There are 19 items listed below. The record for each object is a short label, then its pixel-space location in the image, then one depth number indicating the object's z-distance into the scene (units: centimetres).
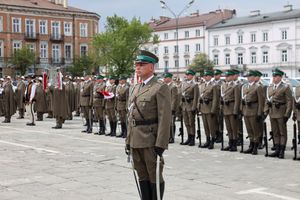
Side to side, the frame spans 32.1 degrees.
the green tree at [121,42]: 7050
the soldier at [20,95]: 2309
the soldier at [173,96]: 1443
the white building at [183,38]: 8731
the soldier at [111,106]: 1584
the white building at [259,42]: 7475
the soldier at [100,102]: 1595
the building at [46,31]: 6881
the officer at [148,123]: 611
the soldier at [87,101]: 1650
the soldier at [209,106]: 1290
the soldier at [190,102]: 1352
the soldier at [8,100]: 2130
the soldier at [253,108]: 1186
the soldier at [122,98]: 1524
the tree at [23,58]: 6400
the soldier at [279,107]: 1118
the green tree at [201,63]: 7431
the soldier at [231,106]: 1238
